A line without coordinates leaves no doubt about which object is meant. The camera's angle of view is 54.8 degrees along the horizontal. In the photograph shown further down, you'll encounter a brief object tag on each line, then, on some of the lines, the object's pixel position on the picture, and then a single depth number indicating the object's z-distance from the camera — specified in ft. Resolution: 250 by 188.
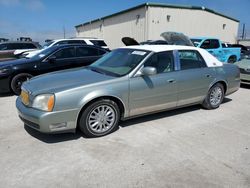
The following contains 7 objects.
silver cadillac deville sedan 12.22
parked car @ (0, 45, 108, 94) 22.40
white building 70.85
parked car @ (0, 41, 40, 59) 44.39
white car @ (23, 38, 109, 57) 46.48
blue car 38.93
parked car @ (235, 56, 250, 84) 27.23
